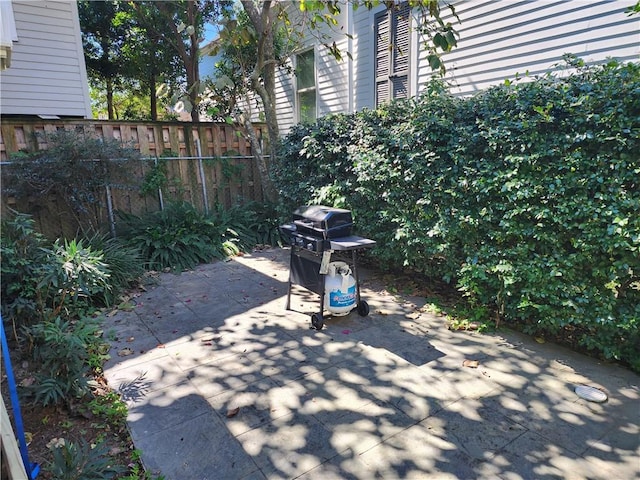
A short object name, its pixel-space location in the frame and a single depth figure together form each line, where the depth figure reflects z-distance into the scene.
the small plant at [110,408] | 2.45
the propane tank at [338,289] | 3.60
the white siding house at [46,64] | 6.94
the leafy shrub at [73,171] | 5.17
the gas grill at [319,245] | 3.46
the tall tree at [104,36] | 10.09
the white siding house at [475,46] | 4.38
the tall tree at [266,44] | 6.32
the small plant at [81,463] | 1.87
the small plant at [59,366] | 2.43
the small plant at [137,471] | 1.99
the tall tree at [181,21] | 9.34
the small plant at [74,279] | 3.30
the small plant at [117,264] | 4.59
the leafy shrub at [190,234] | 5.85
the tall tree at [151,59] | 10.38
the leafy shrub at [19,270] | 3.34
